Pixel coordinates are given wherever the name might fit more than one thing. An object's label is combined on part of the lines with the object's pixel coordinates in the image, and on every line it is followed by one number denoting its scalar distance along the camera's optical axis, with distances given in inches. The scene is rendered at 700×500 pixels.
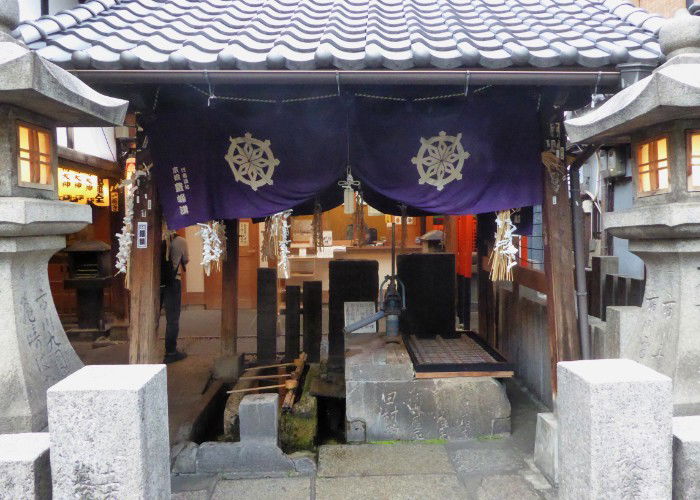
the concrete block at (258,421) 194.5
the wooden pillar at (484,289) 341.7
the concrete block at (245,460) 193.3
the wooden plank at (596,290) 241.8
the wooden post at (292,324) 339.3
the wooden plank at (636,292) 205.5
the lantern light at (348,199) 227.2
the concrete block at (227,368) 308.0
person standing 352.8
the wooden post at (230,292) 316.8
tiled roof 159.8
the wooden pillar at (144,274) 194.9
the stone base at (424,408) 221.1
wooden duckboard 226.5
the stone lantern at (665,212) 132.0
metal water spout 270.5
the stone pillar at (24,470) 99.8
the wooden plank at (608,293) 232.5
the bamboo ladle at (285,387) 251.6
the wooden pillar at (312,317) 344.5
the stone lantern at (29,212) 121.0
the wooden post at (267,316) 331.3
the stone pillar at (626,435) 102.7
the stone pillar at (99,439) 103.2
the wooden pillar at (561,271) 198.4
